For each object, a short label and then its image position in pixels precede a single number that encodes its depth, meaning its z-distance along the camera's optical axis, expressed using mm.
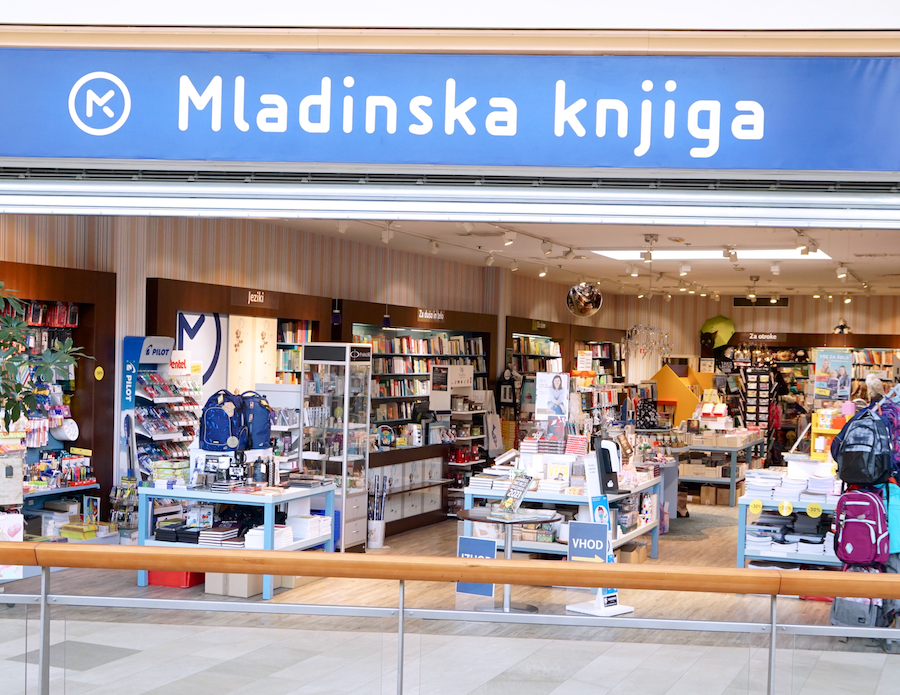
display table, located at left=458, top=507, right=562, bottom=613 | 6441
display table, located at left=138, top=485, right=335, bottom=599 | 7035
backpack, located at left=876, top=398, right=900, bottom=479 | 6176
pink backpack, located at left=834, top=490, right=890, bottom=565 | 6035
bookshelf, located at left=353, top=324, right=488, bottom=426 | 10922
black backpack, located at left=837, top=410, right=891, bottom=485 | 5984
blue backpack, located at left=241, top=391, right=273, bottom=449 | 7422
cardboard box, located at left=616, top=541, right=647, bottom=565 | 8086
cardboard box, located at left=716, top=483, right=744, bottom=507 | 12961
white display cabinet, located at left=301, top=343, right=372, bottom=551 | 8977
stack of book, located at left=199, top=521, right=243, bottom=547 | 7121
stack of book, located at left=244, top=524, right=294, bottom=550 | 7086
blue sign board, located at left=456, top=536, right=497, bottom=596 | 5414
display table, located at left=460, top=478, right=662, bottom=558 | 7168
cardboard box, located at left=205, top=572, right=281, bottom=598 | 6648
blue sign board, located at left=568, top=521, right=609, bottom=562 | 6195
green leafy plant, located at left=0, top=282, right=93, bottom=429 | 4691
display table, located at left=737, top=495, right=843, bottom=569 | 7086
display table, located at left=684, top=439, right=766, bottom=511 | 12531
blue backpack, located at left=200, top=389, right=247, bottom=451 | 7262
